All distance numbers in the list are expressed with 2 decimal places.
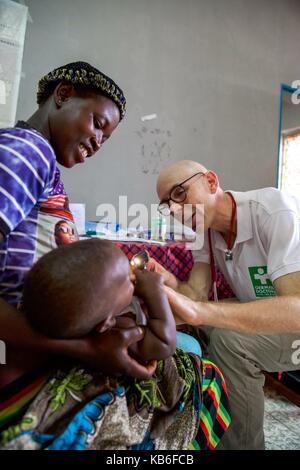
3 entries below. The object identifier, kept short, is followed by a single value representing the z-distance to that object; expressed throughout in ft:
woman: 2.00
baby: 1.97
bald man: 3.56
